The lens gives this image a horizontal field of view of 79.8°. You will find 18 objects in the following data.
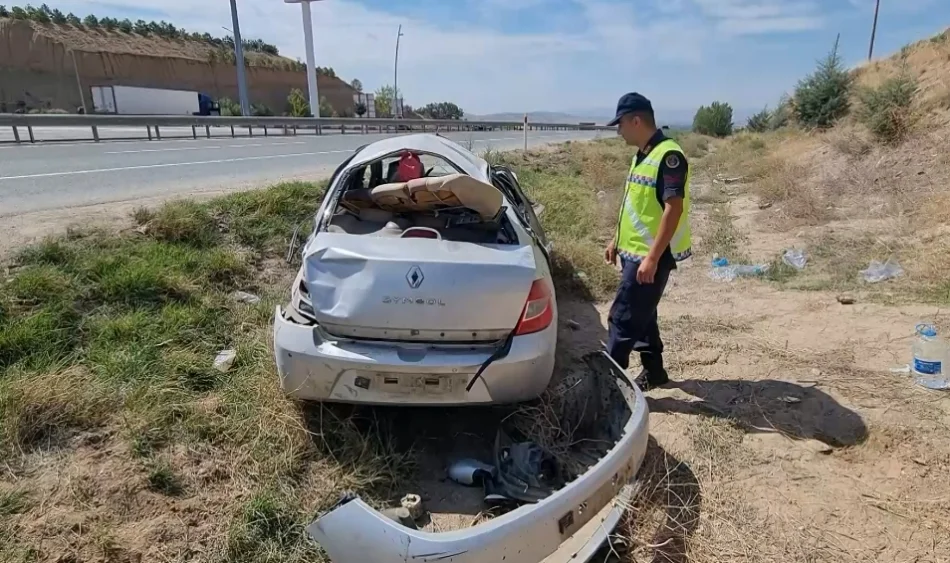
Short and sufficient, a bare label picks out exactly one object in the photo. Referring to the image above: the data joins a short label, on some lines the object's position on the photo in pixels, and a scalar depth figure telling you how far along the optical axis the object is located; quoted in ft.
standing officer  10.41
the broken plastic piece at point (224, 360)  12.38
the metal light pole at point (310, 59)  129.90
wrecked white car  8.82
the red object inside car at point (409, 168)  14.24
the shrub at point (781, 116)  81.97
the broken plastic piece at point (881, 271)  19.39
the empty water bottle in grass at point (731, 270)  21.16
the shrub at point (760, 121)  107.45
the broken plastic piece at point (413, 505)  8.71
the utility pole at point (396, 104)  175.94
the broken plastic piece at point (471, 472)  9.41
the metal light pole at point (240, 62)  85.78
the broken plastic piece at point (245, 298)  15.80
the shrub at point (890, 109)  38.04
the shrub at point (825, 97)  63.16
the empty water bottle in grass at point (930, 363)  11.73
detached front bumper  5.70
